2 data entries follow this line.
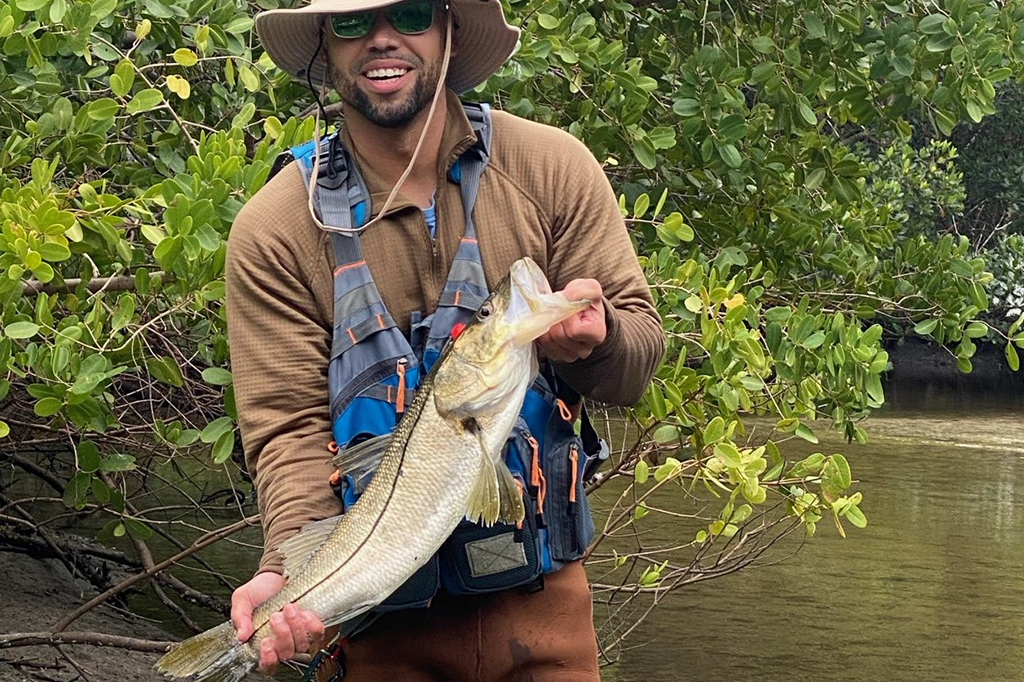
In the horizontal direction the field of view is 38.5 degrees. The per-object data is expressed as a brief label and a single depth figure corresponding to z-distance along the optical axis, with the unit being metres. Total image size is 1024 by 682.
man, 3.09
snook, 2.74
